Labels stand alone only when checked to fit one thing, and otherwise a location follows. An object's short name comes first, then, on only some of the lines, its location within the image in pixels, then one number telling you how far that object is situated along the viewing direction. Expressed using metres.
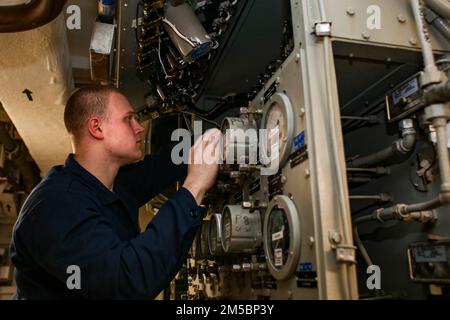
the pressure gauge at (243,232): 1.44
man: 1.12
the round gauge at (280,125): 1.23
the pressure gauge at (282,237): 1.13
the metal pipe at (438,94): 1.04
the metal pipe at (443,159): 1.00
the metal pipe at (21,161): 3.22
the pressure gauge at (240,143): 1.49
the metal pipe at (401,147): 1.42
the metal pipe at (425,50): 1.09
